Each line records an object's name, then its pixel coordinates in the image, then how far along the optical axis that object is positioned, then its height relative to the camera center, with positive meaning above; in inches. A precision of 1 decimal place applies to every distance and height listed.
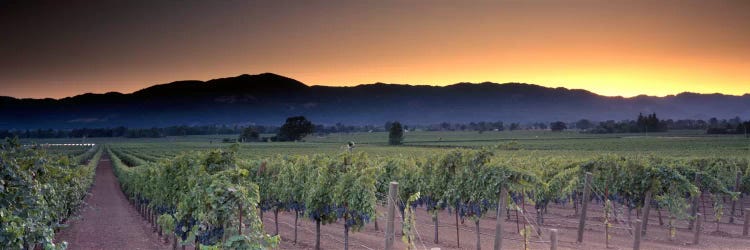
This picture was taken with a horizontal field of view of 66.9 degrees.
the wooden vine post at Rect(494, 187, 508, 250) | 559.7 -95.8
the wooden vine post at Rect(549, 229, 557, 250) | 515.8 -98.7
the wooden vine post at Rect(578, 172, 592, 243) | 743.1 -96.1
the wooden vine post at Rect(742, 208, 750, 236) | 776.3 -123.4
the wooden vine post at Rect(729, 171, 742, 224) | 936.9 -135.4
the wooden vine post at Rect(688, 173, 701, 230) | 770.8 -98.6
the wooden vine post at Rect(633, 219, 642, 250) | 602.5 -110.8
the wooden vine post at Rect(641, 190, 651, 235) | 734.5 -94.0
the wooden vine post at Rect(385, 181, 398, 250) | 443.8 -67.2
